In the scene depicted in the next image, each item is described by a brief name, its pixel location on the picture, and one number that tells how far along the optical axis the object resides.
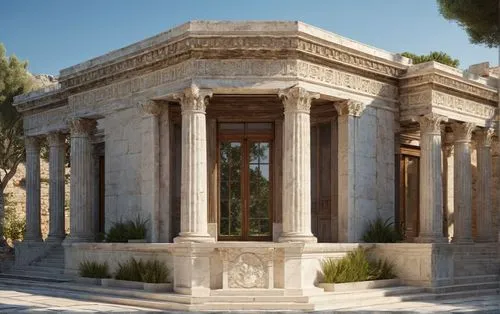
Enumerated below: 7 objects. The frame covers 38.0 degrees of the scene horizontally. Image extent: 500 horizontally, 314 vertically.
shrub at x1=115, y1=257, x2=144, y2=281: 16.64
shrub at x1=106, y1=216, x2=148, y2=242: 17.72
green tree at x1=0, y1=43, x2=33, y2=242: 28.62
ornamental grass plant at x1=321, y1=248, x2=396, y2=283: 15.90
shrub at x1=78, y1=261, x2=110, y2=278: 17.80
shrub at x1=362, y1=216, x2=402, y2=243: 17.78
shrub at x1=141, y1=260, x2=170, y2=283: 16.08
